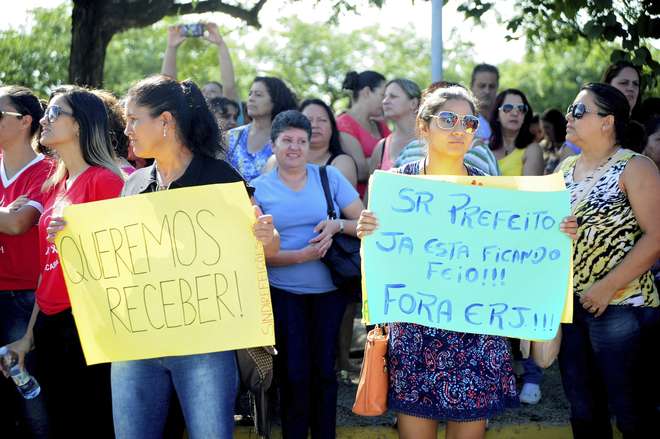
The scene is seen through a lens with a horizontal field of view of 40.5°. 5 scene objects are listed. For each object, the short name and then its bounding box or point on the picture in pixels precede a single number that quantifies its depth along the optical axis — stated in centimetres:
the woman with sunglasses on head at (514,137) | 655
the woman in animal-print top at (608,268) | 428
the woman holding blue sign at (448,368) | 370
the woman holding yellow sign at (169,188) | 354
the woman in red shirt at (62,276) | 411
